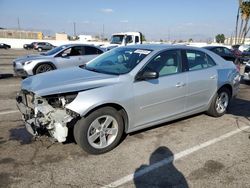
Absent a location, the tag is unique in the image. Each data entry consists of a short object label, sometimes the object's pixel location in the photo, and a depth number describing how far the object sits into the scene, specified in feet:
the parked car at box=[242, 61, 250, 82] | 26.00
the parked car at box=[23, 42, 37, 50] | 115.14
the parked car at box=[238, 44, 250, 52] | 57.52
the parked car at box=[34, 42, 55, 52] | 107.55
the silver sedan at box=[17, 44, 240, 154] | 9.60
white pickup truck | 44.12
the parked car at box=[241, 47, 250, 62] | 45.64
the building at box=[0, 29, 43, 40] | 180.52
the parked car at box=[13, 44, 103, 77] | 26.25
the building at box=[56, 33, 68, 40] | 205.17
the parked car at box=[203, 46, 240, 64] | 41.67
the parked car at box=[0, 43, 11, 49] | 112.05
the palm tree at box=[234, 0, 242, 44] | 84.86
